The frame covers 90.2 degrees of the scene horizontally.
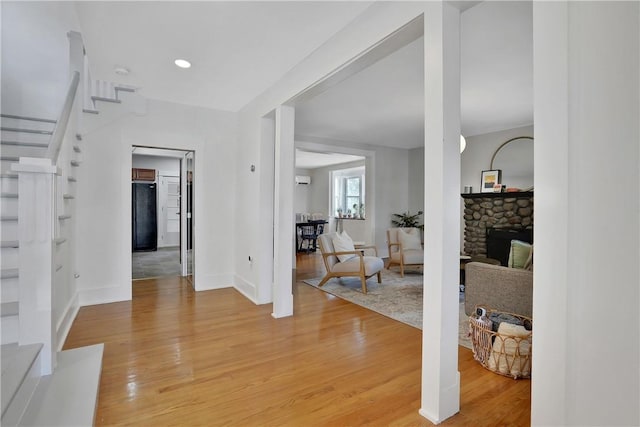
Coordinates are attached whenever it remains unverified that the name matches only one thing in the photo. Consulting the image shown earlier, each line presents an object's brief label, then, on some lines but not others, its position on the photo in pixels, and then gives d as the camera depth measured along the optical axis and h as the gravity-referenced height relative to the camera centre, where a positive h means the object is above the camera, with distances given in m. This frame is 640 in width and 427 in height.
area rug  3.23 -1.08
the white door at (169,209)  8.16 +0.04
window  9.34 +0.61
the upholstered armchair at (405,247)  5.15 -0.64
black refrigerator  7.70 -0.18
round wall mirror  5.06 +0.81
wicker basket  2.11 -0.95
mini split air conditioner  10.12 +0.99
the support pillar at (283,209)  3.23 +0.01
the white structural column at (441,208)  1.63 +0.01
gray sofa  2.64 -0.69
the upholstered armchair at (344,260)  4.25 -0.70
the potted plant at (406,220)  7.03 -0.21
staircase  1.53 -0.63
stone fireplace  4.91 -0.15
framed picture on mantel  5.44 +0.54
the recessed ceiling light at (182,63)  2.94 +1.38
